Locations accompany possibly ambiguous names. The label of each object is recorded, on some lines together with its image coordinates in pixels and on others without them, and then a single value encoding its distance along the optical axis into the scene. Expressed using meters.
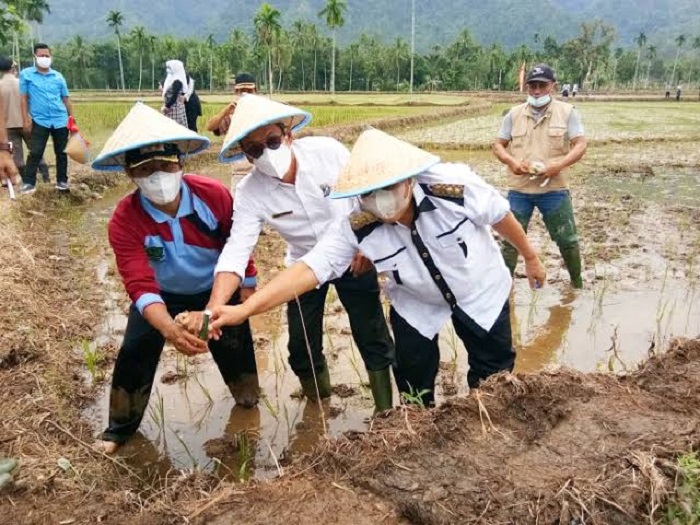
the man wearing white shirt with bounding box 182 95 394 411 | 2.52
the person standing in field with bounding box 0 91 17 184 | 3.65
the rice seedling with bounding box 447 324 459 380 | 3.55
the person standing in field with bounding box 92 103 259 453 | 2.42
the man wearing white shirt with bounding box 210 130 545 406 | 2.15
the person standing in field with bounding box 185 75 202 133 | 6.77
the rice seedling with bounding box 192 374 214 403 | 3.26
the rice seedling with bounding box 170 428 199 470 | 2.62
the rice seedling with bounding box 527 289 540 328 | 4.28
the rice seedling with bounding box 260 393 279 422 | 3.11
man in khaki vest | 4.40
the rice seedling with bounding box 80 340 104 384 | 3.38
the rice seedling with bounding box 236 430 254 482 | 2.72
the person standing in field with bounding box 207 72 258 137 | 4.05
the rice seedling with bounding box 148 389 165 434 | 2.93
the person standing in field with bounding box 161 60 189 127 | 6.54
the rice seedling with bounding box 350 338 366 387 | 3.47
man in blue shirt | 6.86
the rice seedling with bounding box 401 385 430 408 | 2.34
